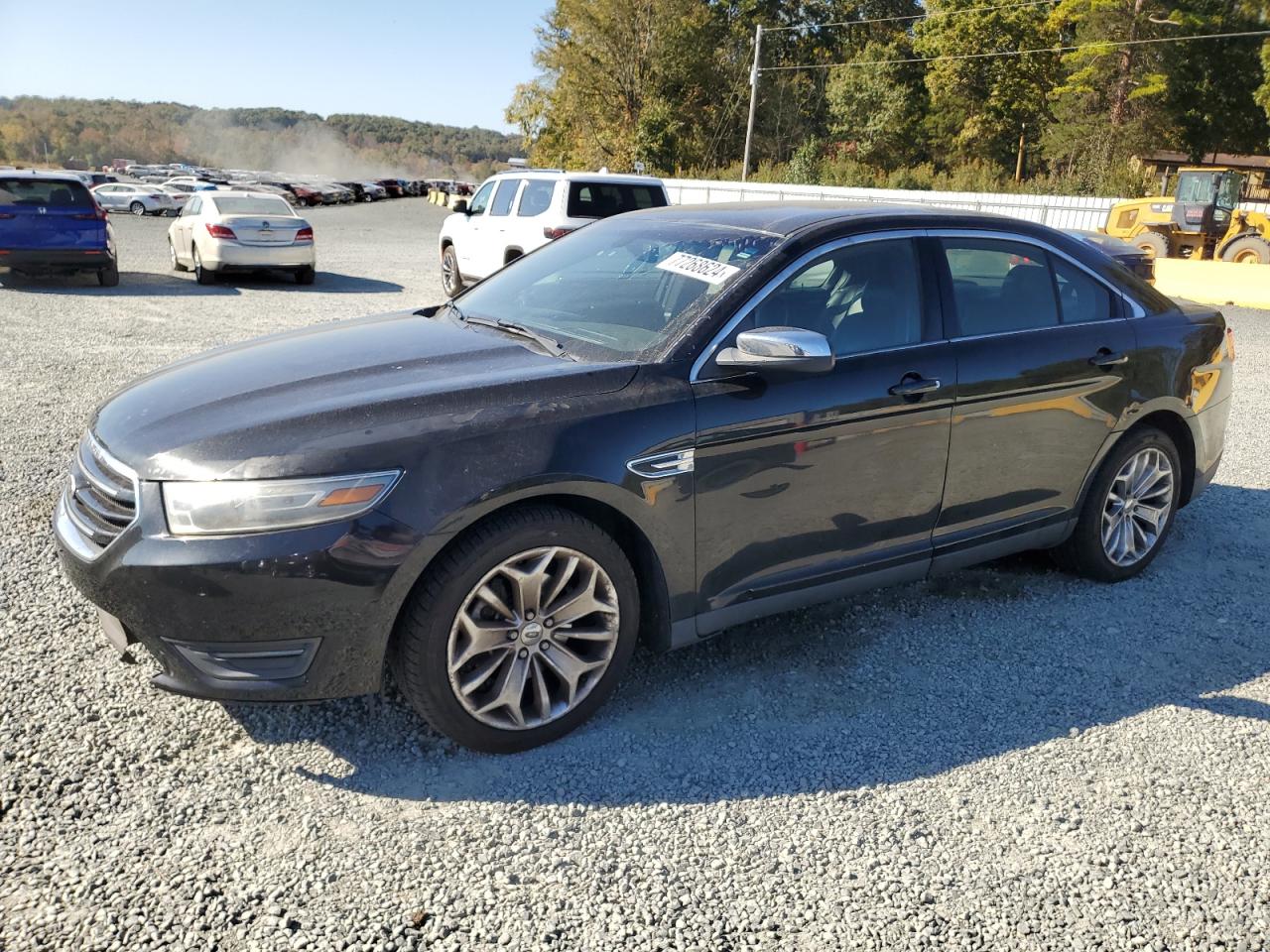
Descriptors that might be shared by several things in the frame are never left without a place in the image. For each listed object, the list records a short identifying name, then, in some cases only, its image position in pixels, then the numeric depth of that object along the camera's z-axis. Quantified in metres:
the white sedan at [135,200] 42.19
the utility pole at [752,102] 40.16
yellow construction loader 19.71
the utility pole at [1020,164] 49.54
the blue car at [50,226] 13.59
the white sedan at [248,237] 14.72
